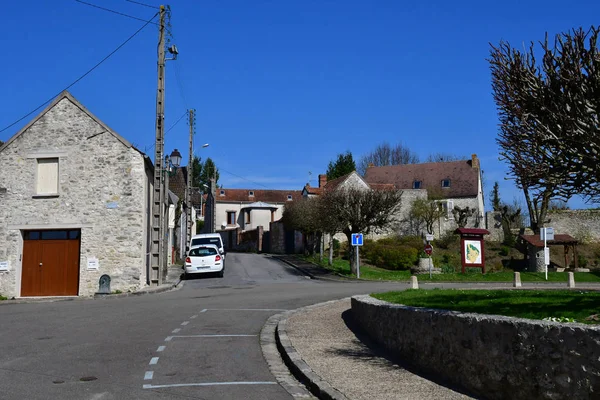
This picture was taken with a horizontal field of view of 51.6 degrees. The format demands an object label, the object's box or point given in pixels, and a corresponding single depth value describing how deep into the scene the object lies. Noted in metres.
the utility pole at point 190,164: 39.28
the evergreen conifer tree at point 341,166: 78.12
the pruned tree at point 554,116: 7.92
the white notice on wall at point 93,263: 23.80
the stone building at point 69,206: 23.88
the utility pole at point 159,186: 24.61
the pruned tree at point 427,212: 49.09
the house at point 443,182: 52.28
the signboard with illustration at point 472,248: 34.44
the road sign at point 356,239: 31.84
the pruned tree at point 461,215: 50.91
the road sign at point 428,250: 32.25
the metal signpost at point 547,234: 31.70
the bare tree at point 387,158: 85.00
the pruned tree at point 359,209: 33.91
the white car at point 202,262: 30.86
